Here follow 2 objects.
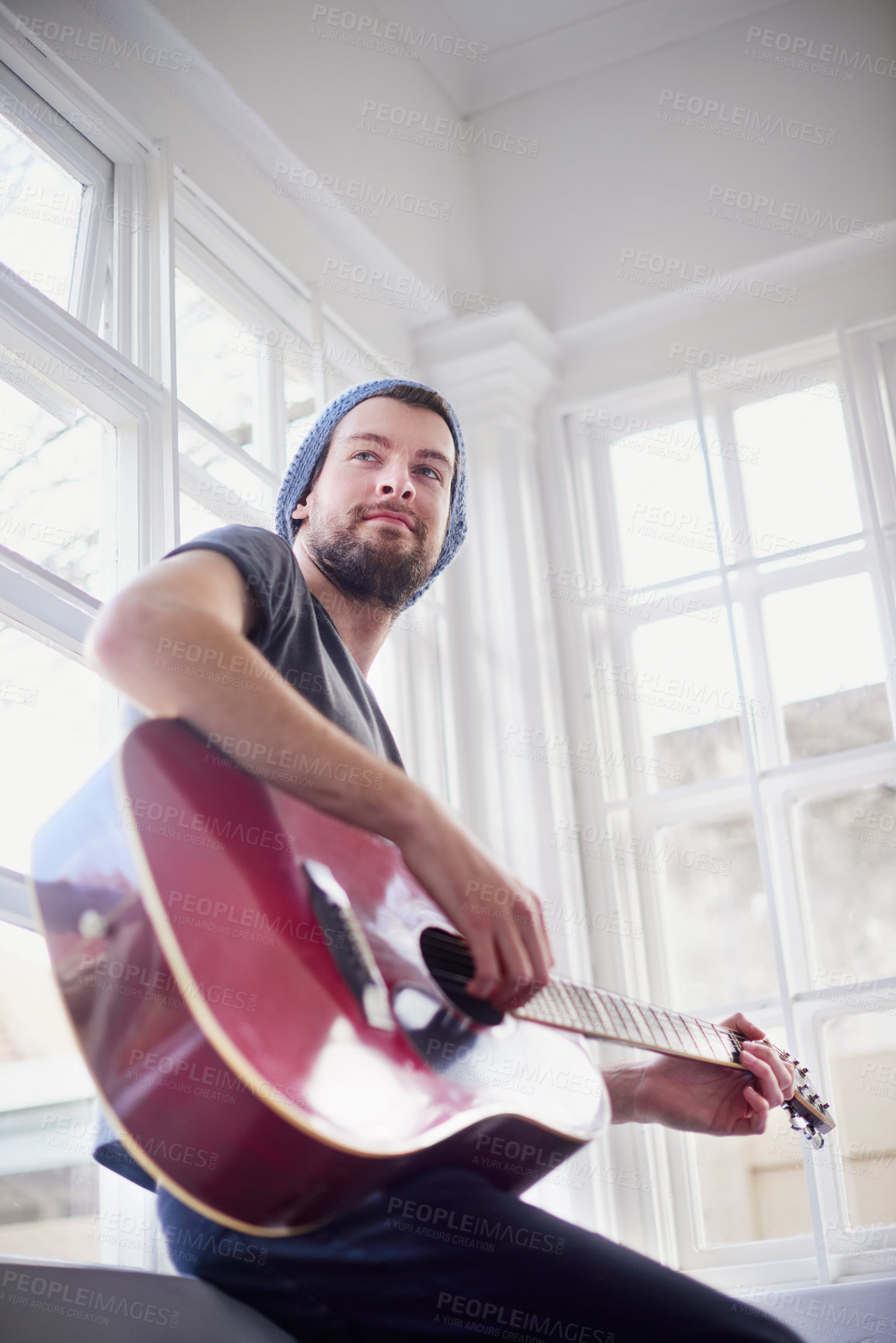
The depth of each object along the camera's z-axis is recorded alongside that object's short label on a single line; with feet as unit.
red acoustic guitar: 3.48
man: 3.87
